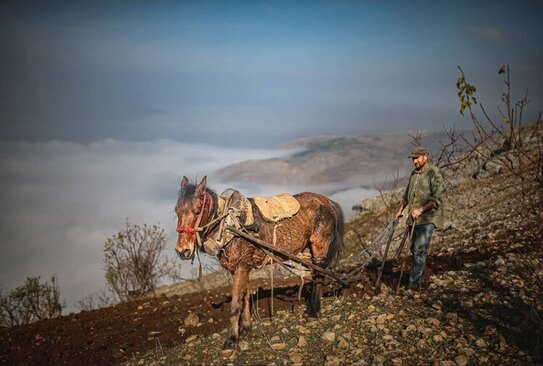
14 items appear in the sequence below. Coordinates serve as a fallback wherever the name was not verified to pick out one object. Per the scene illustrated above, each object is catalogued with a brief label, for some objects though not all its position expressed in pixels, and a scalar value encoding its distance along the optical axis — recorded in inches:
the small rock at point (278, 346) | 231.3
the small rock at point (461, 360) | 181.0
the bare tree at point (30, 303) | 861.2
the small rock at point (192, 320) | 333.4
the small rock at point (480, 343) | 193.6
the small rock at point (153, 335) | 322.1
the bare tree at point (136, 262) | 849.5
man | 279.7
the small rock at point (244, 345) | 241.6
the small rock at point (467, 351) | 188.2
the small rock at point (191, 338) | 290.5
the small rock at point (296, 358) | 208.8
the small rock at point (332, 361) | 198.7
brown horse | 237.6
